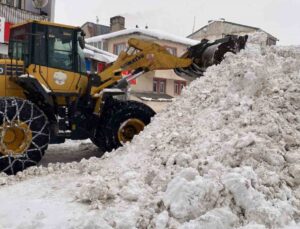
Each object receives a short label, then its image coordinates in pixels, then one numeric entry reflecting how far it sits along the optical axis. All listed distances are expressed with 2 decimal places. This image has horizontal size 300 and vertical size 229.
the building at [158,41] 25.06
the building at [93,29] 31.17
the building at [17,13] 14.20
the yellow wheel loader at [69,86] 6.79
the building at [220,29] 29.06
